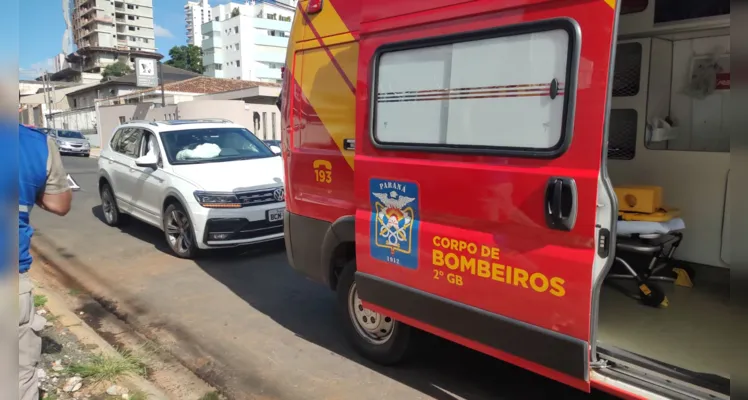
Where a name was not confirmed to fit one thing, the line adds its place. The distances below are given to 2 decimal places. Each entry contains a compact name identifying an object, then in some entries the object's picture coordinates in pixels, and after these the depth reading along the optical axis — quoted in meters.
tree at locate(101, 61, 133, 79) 84.00
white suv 6.49
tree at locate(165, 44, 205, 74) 95.19
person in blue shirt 2.59
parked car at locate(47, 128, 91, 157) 26.72
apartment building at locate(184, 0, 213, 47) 142.38
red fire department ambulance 2.47
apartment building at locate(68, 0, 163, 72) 95.56
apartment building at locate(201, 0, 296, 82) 88.69
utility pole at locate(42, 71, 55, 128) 51.09
